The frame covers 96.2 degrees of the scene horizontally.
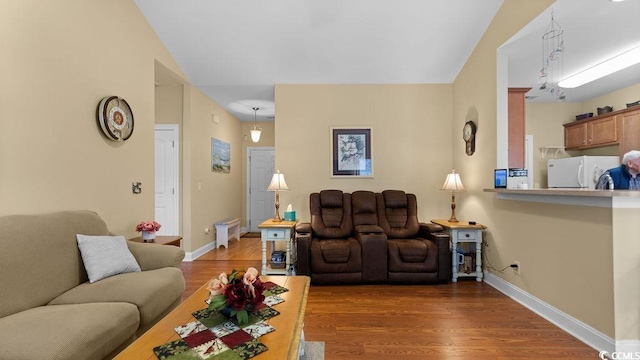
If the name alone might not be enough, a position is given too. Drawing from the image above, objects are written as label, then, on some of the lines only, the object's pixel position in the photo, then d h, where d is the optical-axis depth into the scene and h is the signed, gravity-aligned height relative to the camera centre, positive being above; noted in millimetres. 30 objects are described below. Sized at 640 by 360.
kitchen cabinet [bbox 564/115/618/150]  4250 +770
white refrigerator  4117 +169
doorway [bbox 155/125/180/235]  4379 +99
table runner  1194 -714
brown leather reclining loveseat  3340 -883
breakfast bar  1916 -567
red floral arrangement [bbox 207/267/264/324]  1431 -567
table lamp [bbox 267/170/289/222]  3791 -25
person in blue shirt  2160 +62
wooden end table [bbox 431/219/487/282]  3471 -714
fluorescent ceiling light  3165 +1324
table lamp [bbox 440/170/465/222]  3721 -44
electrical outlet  2893 -877
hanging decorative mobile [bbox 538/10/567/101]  2777 +1516
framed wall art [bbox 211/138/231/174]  5142 +497
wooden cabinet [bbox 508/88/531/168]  3531 +688
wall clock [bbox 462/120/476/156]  3668 +588
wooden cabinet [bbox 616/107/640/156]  3967 +720
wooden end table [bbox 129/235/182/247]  2934 -611
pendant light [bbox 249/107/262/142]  5328 +913
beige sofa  1364 -714
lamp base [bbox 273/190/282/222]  3867 -412
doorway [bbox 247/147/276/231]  6660 -18
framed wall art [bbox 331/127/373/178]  4297 +464
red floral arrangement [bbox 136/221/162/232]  2866 -444
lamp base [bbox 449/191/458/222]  3835 -384
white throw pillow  2090 -564
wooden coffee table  1217 -724
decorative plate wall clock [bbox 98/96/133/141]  2668 +635
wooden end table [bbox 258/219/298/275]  3520 -679
